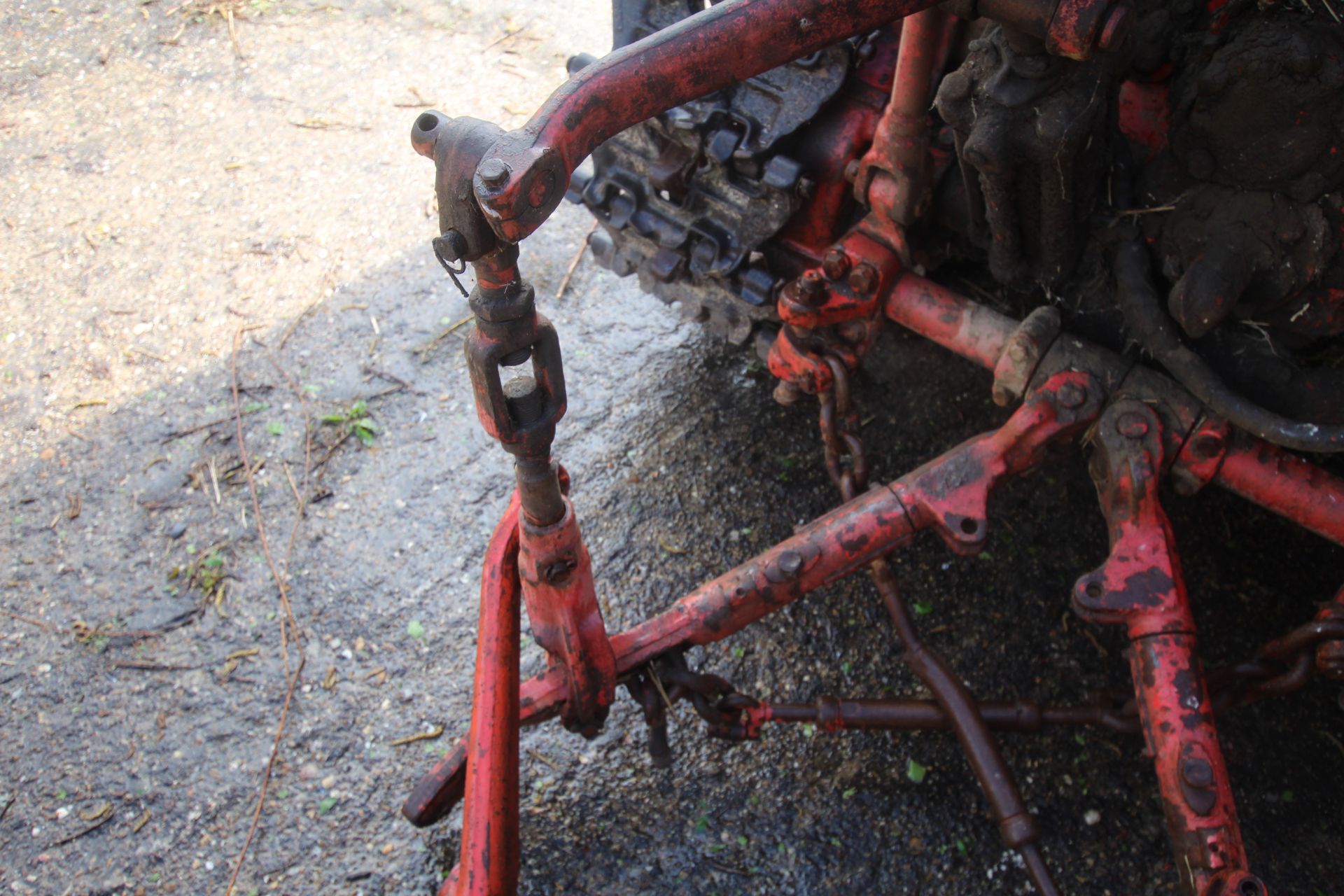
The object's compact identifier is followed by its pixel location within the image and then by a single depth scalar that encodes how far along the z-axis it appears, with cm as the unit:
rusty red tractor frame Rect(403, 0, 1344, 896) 148
